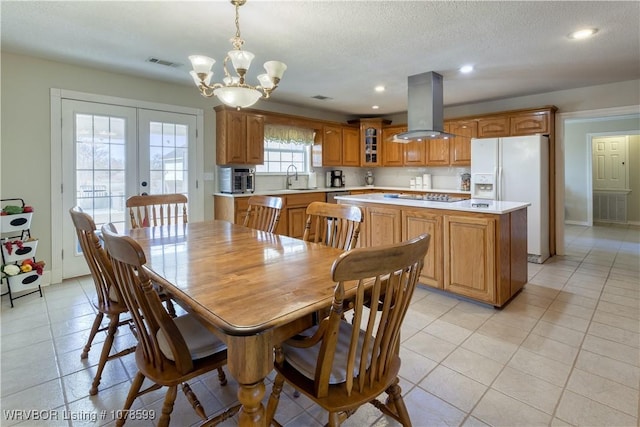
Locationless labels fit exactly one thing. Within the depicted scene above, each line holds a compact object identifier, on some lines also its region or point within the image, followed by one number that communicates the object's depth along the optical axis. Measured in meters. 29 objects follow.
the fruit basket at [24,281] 3.04
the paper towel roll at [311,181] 6.29
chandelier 2.02
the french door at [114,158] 3.69
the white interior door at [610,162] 7.31
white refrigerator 4.41
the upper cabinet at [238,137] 4.69
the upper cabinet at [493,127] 4.93
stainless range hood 3.84
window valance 5.44
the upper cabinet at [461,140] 5.29
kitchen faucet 5.99
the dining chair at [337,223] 2.06
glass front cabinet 6.50
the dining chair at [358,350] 0.98
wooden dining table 1.03
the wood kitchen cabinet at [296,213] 5.19
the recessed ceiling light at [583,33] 2.78
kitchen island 2.88
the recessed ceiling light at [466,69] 3.66
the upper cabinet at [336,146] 6.04
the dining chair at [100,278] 1.71
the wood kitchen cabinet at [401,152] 6.03
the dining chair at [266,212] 2.69
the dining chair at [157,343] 1.16
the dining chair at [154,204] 2.83
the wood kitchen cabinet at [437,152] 5.65
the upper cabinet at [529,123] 4.62
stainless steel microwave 4.69
